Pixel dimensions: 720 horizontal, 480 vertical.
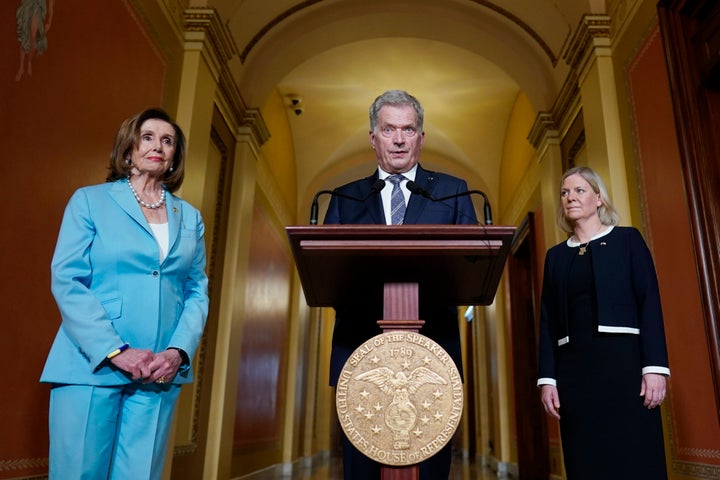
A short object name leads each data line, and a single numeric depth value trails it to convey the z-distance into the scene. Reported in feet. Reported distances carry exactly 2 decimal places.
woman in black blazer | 5.98
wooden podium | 3.92
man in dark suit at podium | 4.49
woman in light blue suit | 4.57
